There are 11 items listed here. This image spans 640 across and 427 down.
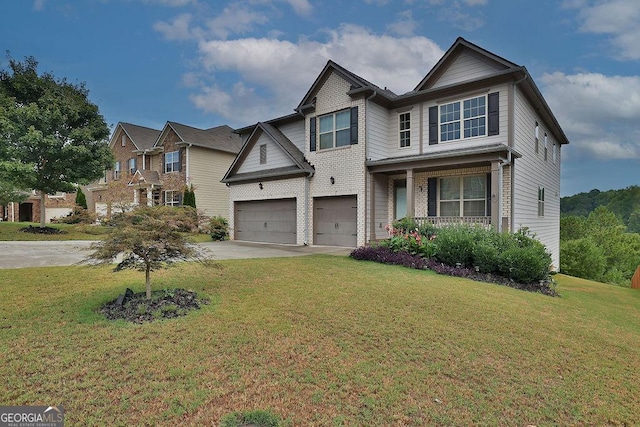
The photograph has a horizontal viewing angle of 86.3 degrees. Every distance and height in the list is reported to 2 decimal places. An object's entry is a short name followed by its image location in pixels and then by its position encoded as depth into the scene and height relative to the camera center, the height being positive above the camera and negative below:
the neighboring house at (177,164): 24.53 +3.74
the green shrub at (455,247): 9.80 -0.93
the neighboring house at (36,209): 33.19 +0.32
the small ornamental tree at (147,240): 4.82 -0.40
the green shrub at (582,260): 28.61 -3.77
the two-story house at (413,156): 12.17 +2.41
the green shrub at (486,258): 9.34 -1.17
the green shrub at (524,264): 8.78 -1.27
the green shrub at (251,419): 2.60 -1.59
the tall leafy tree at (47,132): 15.28 +3.80
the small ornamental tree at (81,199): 30.25 +1.20
